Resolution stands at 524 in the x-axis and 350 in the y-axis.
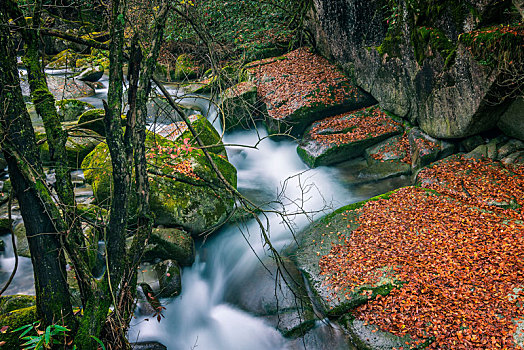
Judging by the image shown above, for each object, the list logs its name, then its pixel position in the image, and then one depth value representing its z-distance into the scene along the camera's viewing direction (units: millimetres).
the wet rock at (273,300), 6223
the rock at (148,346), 5820
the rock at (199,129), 9961
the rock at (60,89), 14789
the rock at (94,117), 10790
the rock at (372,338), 5387
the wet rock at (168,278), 7000
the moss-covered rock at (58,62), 16933
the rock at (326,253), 6105
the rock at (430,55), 8117
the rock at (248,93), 12820
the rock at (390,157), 10094
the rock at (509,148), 8492
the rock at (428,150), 9711
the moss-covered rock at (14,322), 4160
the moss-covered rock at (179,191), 7977
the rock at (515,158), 8274
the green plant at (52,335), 3573
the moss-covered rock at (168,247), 7457
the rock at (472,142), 9269
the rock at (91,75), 17266
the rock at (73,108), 12982
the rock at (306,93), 12172
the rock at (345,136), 10961
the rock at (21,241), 7262
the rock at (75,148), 10031
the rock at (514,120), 8305
